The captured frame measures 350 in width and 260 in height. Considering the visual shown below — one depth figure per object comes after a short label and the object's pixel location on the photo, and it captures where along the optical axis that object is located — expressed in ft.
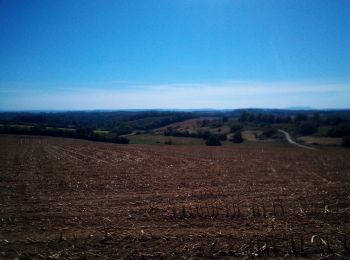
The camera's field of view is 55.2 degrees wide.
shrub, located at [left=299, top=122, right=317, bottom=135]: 258.16
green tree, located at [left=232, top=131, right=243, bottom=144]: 216.21
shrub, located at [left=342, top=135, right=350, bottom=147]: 176.68
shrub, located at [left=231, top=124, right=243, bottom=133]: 274.05
